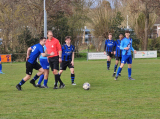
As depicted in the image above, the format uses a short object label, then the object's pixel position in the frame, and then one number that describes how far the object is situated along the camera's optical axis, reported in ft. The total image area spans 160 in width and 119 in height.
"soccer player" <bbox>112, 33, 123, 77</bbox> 89.30
